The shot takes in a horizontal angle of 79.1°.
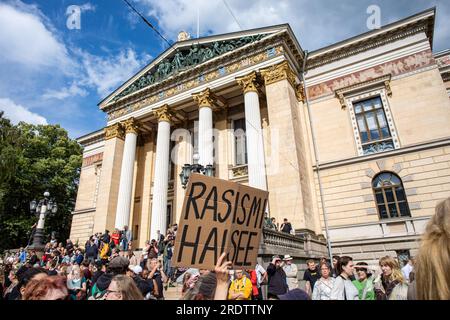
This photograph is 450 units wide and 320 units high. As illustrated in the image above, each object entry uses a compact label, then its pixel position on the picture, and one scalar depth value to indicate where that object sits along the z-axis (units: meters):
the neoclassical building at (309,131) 12.90
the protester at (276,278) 5.65
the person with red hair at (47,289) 2.15
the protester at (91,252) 12.15
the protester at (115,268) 4.05
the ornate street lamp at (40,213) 13.20
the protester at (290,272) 7.27
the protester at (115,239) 13.59
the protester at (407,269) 6.58
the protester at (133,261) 9.40
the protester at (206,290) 2.01
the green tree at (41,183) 26.44
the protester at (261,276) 6.58
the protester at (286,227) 11.33
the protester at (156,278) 4.95
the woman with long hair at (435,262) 1.21
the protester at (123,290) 2.19
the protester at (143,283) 4.35
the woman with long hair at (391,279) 3.15
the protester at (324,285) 4.20
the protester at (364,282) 3.94
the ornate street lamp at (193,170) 10.90
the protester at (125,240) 13.65
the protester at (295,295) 2.01
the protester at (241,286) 4.30
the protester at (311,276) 5.83
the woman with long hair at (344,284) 3.86
